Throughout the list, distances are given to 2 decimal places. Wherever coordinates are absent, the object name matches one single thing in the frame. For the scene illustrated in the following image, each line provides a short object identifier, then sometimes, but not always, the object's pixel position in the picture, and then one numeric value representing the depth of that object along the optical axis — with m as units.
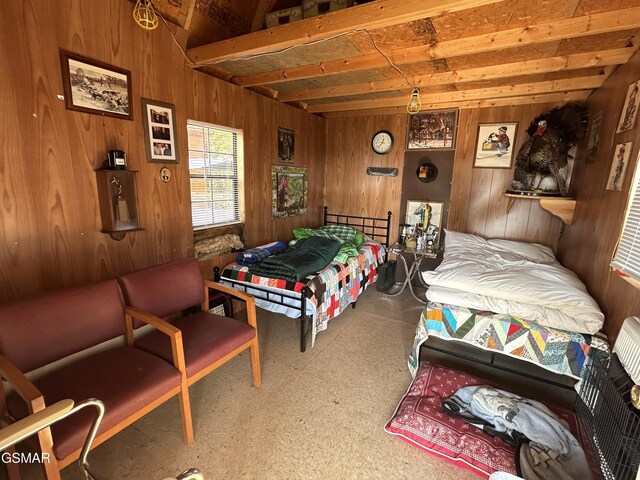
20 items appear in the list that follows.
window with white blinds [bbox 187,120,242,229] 2.78
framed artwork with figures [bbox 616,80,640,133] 1.90
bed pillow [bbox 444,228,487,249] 3.18
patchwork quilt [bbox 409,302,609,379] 1.88
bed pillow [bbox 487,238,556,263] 2.91
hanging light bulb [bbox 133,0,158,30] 2.02
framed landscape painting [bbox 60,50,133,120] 1.82
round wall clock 4.23
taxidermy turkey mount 3.02
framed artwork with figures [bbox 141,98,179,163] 2.28
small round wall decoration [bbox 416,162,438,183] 4.01
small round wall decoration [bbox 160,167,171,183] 2.43
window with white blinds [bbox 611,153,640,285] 1.63
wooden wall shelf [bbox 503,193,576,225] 2.93
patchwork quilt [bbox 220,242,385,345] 2.54
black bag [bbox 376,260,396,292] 4.13
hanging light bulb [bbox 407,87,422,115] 2.46
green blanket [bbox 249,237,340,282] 2.62
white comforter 1.92
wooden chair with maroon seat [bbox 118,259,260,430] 1.74
